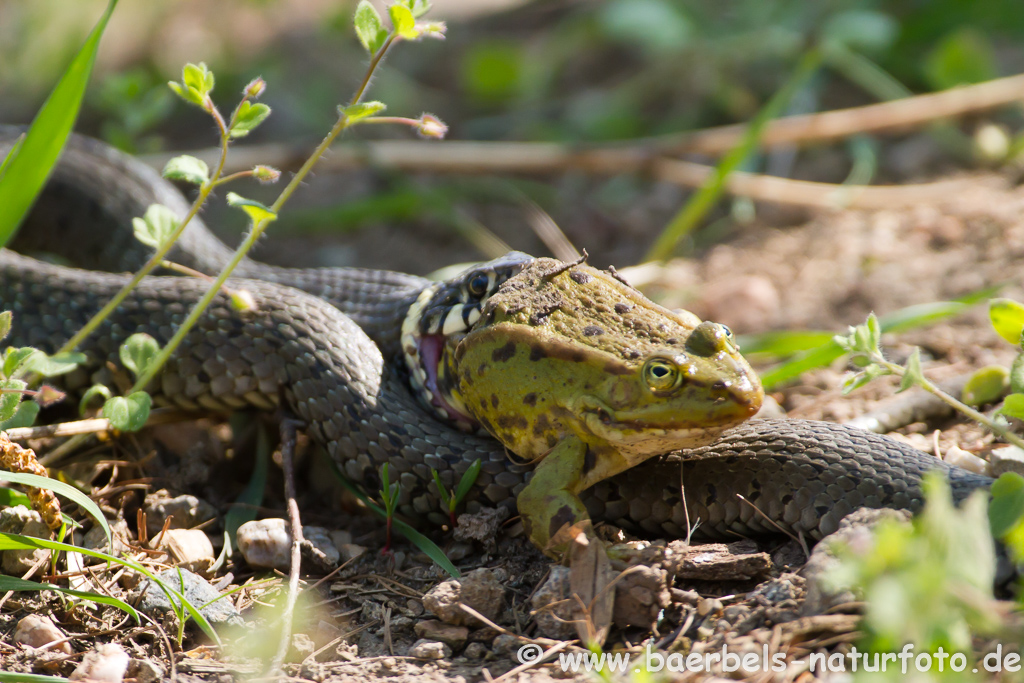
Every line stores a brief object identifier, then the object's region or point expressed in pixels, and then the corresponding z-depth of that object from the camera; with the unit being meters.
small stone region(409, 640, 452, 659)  5.04
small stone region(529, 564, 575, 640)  4.94
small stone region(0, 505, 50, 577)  5.34
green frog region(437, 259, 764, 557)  4.93
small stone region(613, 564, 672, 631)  4.79
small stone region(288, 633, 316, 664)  5.09
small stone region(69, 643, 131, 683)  4.74
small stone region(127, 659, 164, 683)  4.84
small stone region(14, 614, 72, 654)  5.00
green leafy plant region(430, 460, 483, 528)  5.90
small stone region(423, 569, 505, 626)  5.20
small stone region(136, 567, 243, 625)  5.31
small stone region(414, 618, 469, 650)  5.16
